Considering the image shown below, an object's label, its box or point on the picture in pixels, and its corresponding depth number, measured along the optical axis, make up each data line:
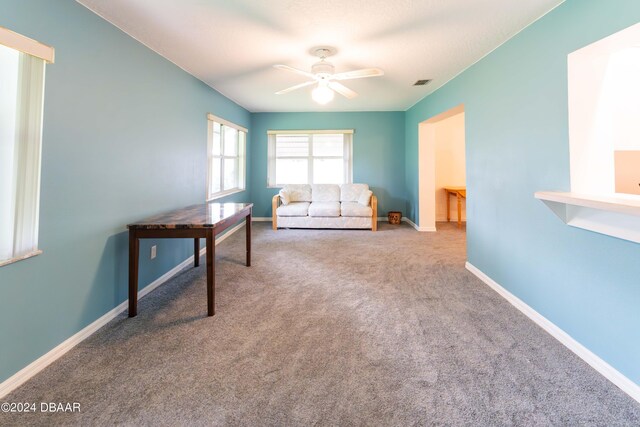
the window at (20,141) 1.47
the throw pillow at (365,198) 5.72
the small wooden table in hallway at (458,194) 5.67
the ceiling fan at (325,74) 2.91
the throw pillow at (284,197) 5.84
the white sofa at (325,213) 5.57
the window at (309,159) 6.54
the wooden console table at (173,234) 2.21
